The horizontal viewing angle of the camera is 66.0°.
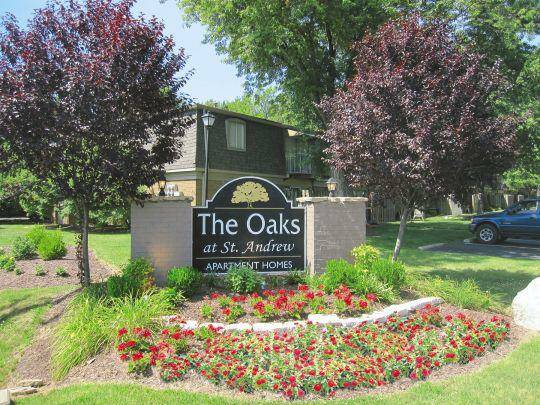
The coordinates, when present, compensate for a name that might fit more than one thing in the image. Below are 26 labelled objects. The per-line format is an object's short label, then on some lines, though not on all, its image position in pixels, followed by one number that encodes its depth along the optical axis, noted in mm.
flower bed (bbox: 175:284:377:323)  5355
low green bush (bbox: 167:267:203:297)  6082
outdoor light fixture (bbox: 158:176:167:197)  7107
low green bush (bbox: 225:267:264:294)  6328
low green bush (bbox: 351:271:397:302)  6113
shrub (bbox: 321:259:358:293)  6219
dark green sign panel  6969
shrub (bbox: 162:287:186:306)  5711
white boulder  5762
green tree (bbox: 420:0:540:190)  15773
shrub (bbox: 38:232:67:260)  9906
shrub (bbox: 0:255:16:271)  8828
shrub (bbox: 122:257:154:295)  6000
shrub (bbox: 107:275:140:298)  5805
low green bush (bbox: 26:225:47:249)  10586
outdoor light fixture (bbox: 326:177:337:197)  8547
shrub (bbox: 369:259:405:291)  6516
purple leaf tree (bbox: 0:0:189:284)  5703
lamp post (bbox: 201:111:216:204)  13172
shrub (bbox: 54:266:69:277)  8477
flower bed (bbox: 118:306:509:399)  3973
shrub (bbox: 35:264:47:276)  8502
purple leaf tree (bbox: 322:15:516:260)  7195
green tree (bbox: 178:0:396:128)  16031
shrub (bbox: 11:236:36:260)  10086
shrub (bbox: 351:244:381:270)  6910
